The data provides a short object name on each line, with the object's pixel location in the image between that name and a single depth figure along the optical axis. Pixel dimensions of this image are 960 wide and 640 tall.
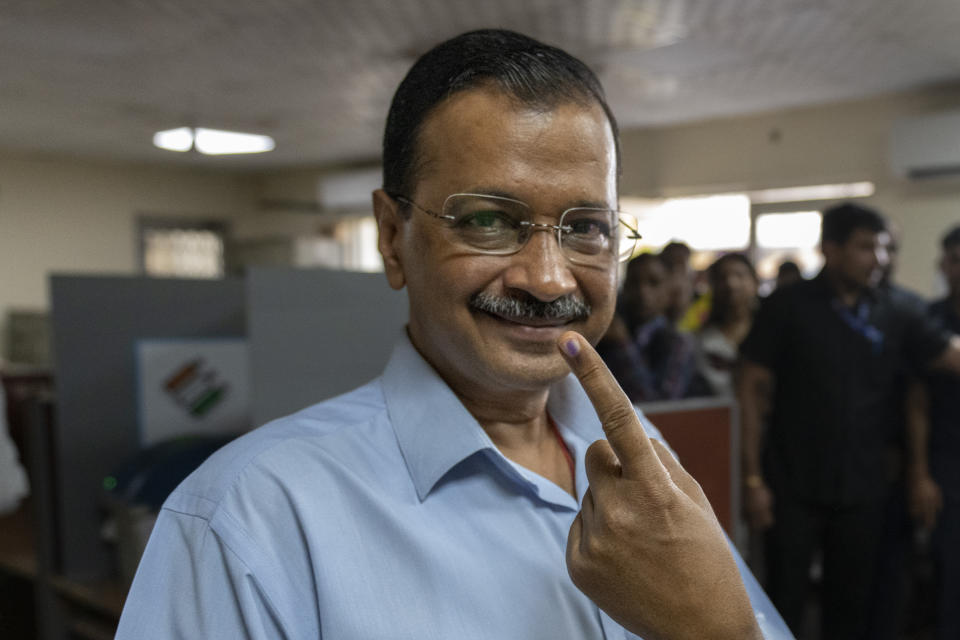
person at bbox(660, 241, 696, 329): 3.15
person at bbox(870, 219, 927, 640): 2.56
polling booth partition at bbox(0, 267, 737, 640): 1.67
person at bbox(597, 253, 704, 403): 2.35
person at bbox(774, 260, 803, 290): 3.99
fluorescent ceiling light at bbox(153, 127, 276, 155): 5.74
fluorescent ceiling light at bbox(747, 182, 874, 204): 5.61
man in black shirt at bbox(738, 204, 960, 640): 2.44
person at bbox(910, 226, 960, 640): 2.57
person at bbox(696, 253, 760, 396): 3.15
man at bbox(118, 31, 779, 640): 0.65
